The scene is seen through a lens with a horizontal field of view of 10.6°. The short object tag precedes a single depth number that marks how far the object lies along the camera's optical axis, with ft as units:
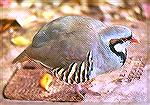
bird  6.12
